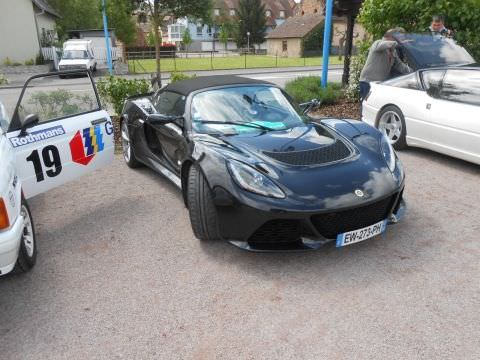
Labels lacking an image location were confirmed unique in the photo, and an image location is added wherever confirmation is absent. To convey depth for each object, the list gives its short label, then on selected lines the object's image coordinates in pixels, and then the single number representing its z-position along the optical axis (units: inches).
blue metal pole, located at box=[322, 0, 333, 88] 370.2
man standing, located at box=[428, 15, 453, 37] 326.6
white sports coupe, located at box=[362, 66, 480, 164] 202.7
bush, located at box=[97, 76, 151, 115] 324.5
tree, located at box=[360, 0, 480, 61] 344.5
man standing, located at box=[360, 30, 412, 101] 285.3
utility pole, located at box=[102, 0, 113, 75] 827.0
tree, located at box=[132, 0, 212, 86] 513.3
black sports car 122.0
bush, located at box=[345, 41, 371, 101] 388.5
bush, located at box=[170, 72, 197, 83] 373.7
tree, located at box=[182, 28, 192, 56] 2425.0
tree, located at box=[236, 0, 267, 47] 2522.1
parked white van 940.0
